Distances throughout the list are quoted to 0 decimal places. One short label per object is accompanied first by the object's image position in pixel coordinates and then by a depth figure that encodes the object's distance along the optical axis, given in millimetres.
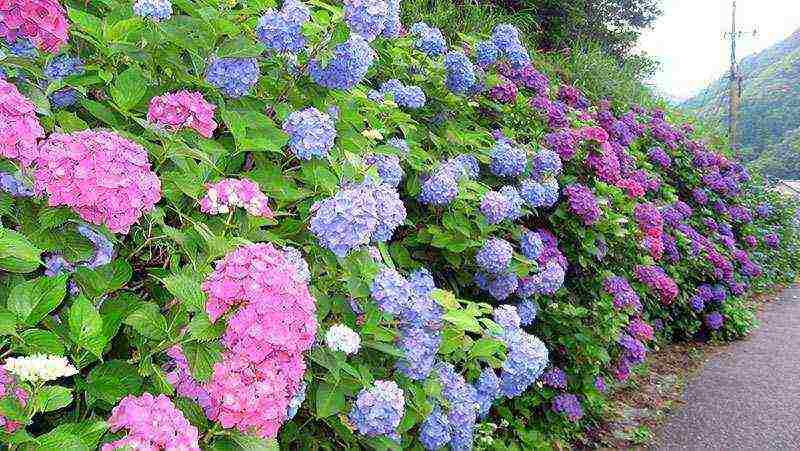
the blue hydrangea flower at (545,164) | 3549
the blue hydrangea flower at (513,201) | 3041
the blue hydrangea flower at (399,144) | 2850
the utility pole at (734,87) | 18881
